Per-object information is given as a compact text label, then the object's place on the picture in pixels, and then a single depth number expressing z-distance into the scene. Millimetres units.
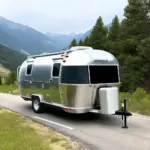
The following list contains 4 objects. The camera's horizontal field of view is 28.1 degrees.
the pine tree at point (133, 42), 34500
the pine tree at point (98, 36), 50844
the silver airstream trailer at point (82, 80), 11914
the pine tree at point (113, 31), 55859
